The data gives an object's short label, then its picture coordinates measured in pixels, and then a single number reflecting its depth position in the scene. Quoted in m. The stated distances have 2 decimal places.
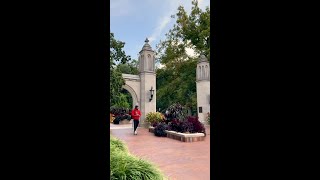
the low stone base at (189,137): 10.85
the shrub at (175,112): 14.63
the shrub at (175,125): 12.15
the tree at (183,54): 25.50
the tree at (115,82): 15.25
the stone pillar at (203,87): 19.77
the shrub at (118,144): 6.29
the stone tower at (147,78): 18.56
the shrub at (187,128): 11.67
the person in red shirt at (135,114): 12.36
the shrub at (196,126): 11.79
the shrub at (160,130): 12.92
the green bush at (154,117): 16.09
